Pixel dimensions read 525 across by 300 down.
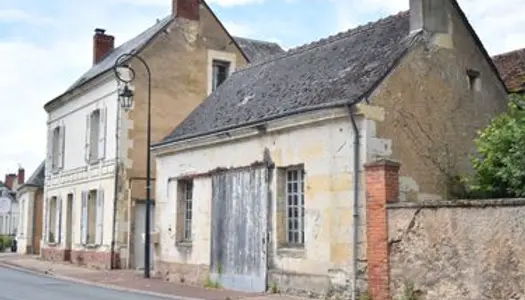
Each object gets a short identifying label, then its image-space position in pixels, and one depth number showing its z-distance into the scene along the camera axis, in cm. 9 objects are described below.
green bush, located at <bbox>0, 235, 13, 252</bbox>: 4547
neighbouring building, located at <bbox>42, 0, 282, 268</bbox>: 2545
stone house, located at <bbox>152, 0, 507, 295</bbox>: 1459
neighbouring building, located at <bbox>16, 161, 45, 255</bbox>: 3859
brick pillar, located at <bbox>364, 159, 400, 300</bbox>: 1355
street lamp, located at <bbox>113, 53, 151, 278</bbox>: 2427
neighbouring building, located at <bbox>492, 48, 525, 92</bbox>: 1873
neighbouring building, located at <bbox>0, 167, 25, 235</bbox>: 5294
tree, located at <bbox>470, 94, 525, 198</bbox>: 1366
